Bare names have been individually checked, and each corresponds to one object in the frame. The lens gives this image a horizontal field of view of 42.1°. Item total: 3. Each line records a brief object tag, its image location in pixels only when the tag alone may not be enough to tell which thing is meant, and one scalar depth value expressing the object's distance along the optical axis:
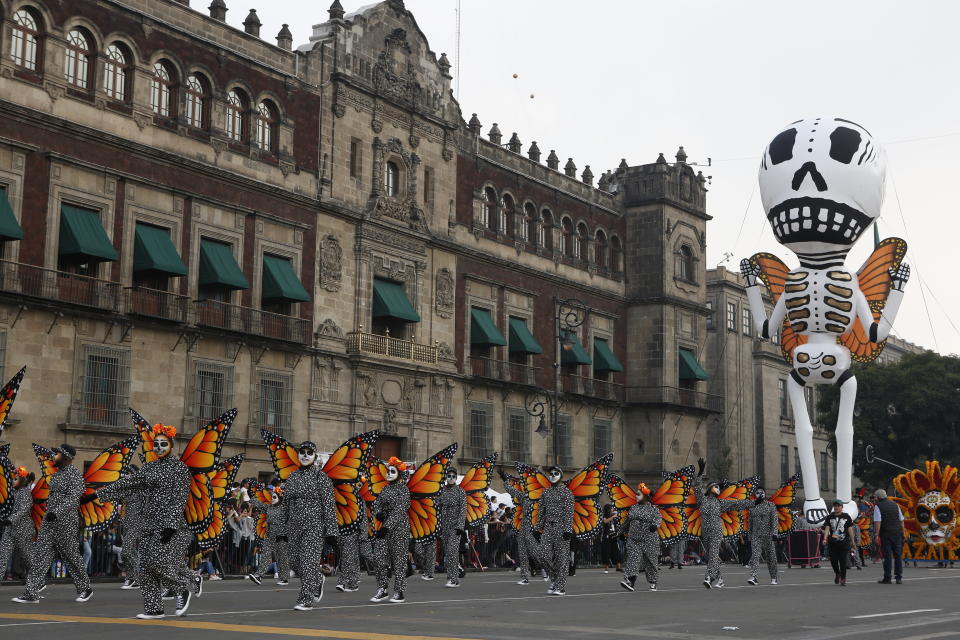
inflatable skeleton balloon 23.03
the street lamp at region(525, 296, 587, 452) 43.81
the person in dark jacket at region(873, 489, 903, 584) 21.58
